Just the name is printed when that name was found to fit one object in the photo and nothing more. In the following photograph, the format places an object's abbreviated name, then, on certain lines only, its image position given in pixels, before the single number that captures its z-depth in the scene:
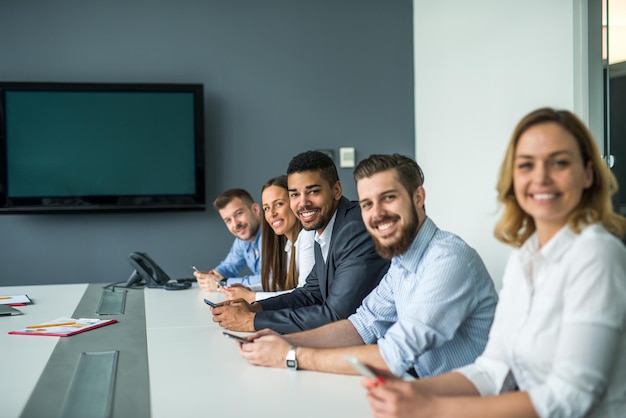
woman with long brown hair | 3.61
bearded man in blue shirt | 1.77
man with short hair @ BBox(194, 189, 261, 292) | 4.47
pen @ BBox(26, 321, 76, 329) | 2.61
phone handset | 3.94
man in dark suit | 2.52
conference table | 1.61
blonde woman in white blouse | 1.27
